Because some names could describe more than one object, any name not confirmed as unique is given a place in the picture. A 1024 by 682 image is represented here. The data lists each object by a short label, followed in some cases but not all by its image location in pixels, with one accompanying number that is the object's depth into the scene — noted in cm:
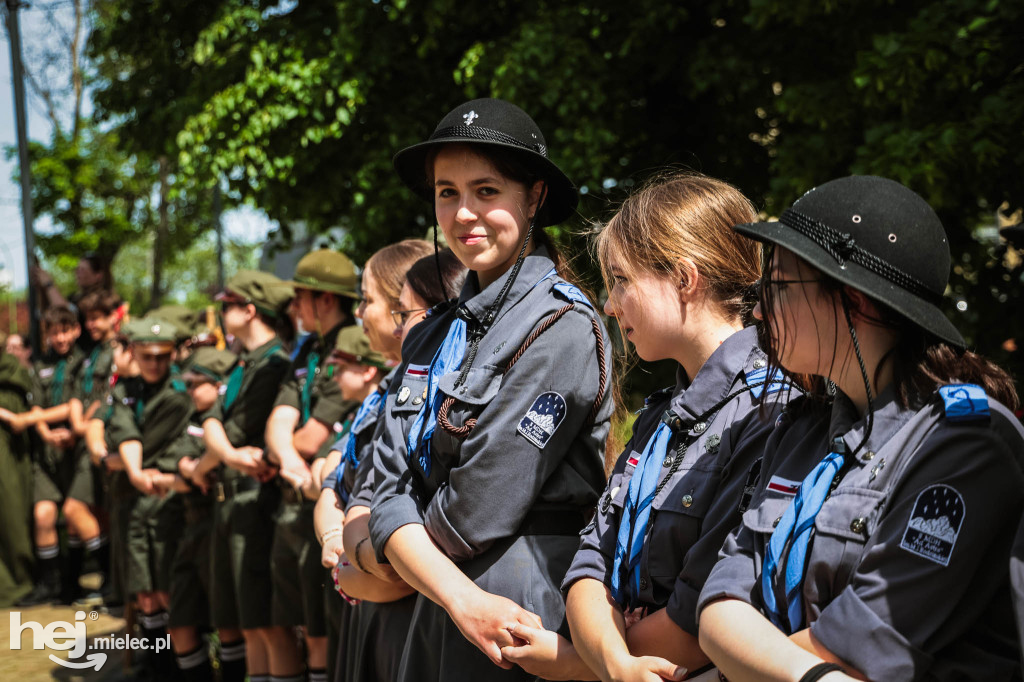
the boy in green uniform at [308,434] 464
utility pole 967
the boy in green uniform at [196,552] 562
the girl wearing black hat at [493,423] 232
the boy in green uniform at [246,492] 498
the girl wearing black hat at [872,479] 159
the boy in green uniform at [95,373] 817
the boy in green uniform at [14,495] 848
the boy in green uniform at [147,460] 627
